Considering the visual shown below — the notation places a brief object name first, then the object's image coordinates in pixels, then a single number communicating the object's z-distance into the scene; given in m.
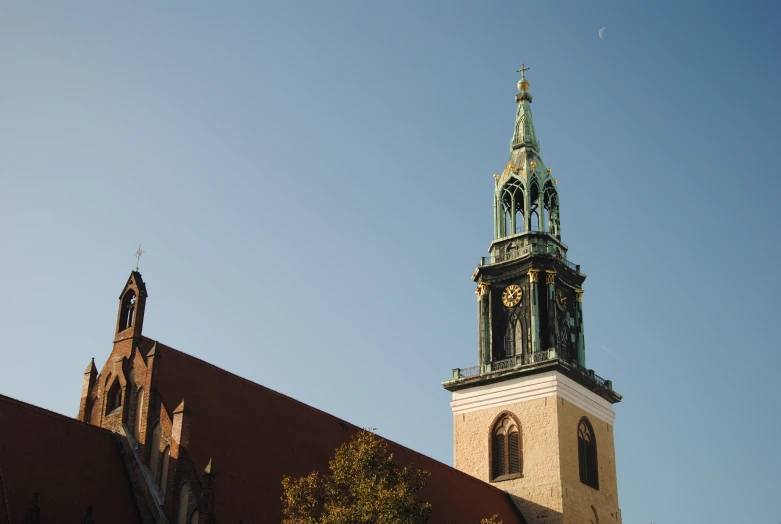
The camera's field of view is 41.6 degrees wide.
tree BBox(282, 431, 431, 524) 24.08
